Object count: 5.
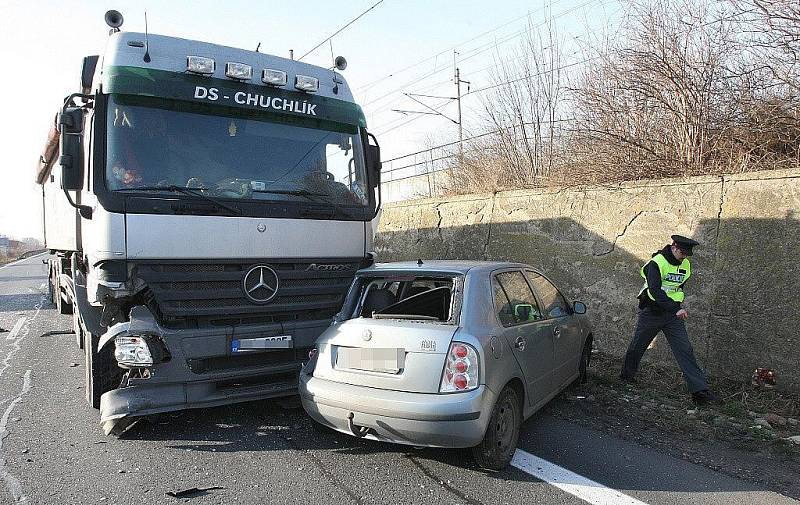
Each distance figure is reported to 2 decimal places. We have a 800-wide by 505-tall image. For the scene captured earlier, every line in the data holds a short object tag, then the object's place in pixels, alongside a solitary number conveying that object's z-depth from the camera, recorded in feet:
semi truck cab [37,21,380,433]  14.53
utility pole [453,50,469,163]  45.78
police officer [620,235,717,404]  18.22
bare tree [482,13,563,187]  35.65
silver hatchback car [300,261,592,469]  12.09
